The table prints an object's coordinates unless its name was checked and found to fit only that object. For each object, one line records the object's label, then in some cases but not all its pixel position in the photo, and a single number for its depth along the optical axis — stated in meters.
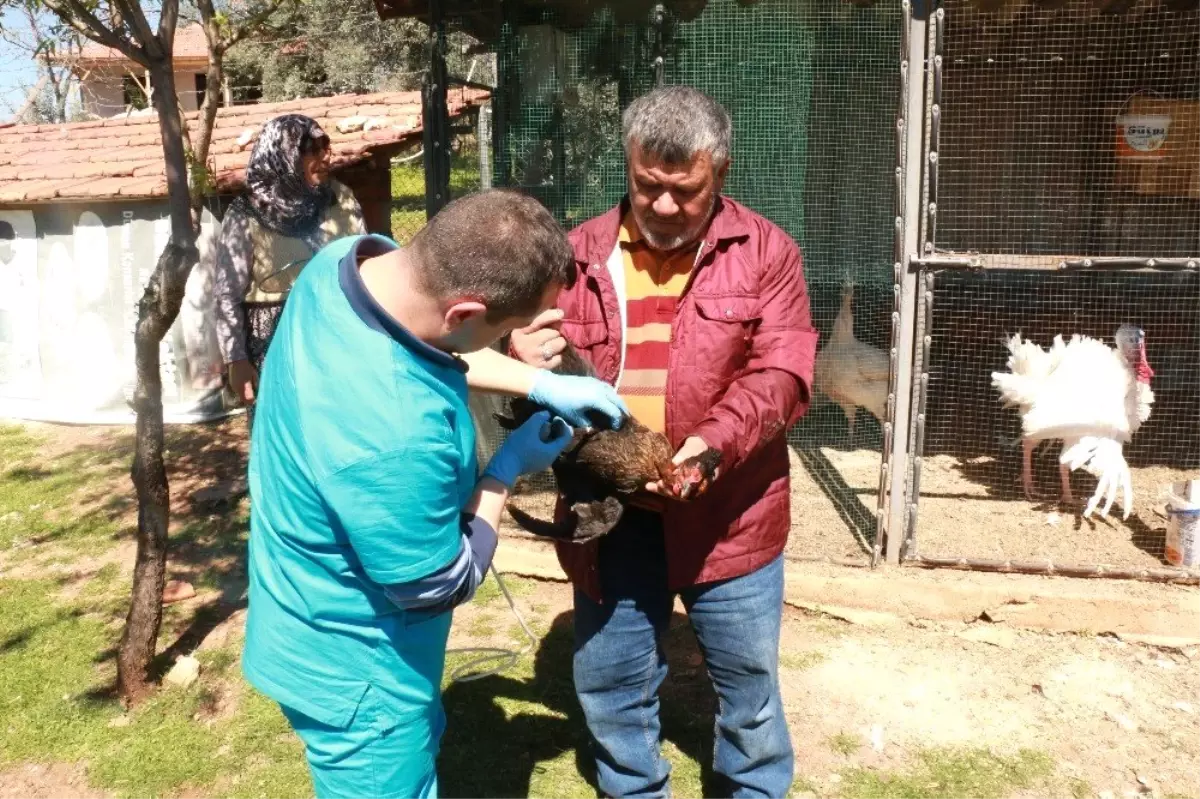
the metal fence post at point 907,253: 4.34
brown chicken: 2.52
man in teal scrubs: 1.71
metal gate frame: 4.32
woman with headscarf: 4.65
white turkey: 5.36
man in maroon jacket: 2.54
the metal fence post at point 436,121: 4.88
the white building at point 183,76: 14.17
